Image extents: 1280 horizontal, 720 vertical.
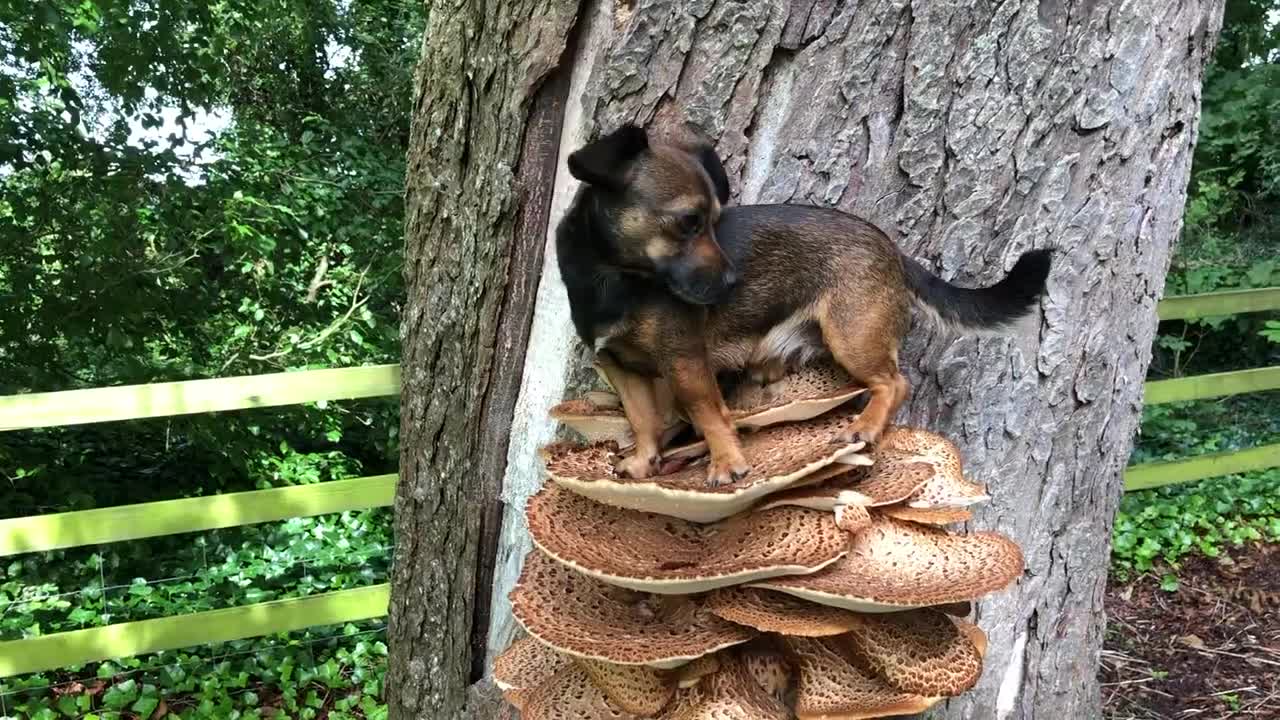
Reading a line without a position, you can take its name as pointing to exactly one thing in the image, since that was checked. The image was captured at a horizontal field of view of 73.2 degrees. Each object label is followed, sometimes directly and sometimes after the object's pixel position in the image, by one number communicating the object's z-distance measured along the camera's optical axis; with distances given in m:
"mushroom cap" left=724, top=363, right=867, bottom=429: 1.70
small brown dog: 1.69
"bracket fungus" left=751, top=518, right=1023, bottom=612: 1.42
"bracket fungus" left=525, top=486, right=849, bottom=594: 1.45
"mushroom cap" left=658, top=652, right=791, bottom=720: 1.51
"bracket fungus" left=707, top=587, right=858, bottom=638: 1.45
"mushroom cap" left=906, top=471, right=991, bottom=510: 1.61
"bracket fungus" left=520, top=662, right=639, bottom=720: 1.67
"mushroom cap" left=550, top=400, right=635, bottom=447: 1.88
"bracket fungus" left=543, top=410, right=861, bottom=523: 1.50
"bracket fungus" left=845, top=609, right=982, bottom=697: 1.50
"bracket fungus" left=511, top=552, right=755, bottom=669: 1.49
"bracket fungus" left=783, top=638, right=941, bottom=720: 1.51
